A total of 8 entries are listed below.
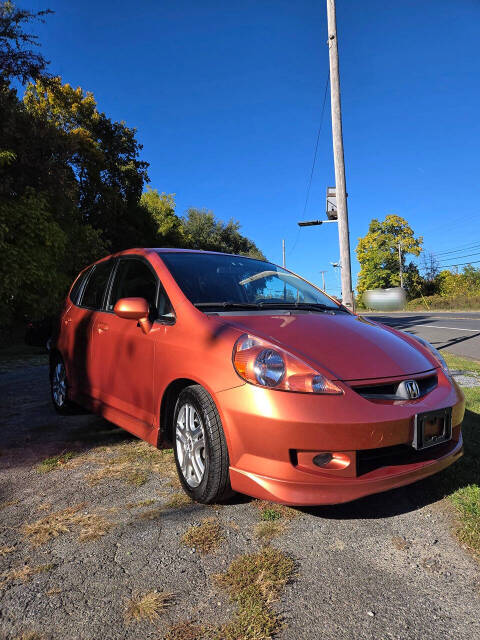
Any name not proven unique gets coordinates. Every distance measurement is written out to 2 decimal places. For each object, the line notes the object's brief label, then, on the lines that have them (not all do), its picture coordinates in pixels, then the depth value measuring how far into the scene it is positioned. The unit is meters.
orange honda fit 2.00
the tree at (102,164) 19.75
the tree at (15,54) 10.51
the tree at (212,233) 41.53
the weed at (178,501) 2.42
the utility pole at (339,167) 7.95
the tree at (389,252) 54.41
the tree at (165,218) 30.64
